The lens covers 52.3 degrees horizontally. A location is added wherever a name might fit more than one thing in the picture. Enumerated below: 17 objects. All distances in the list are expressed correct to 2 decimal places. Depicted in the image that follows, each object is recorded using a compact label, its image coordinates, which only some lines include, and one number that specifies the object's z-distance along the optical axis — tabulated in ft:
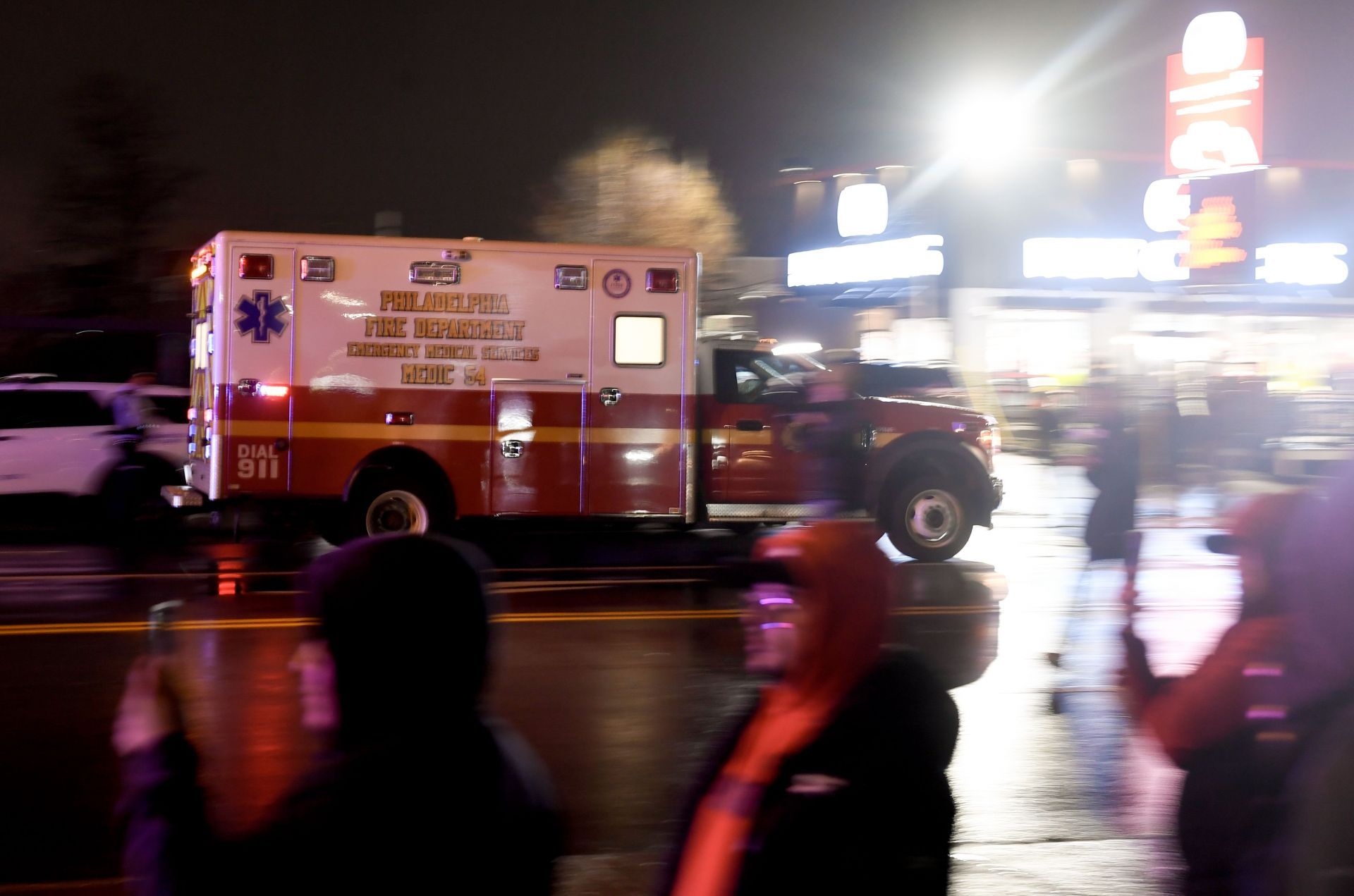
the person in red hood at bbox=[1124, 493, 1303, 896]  8.76
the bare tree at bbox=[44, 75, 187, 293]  113.29
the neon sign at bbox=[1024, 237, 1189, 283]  123.75
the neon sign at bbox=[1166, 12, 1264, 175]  105.19
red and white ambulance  41.50
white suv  49.49
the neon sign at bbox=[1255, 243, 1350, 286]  128.36
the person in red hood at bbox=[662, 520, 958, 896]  7.13
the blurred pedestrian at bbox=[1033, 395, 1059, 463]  93.30
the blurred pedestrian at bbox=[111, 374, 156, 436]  50.14
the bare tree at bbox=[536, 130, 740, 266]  137.90
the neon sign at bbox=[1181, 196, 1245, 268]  91.20
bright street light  127.85
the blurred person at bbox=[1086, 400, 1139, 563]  31.37
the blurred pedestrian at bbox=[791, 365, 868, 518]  28.32
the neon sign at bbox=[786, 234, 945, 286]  130.72
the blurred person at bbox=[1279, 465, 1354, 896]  7.86
